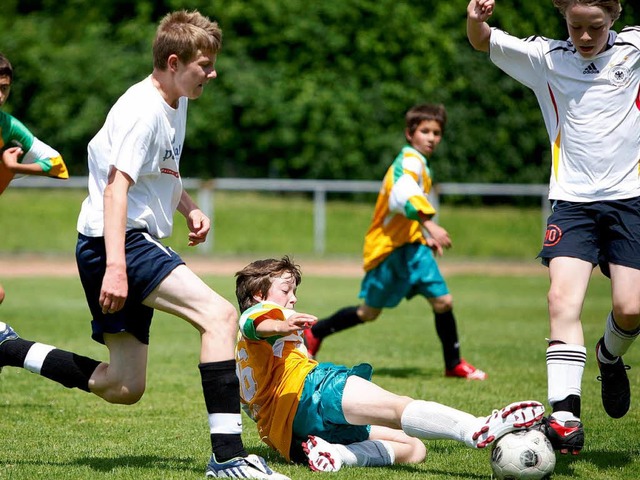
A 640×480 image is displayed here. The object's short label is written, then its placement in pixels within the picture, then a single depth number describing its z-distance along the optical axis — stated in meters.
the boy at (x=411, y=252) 14.79
